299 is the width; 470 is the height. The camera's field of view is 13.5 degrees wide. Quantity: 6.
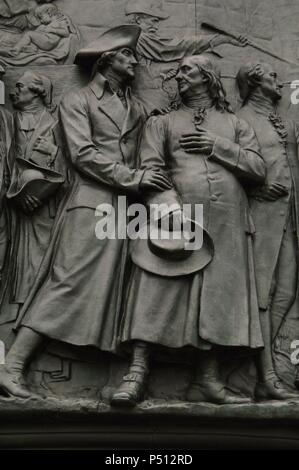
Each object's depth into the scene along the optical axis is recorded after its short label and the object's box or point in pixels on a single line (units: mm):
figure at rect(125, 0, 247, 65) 10984
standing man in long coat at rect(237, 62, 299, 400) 10141
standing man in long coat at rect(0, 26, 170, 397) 9938
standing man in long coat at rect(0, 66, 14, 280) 10352
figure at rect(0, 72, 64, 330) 10281
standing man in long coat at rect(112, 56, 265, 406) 9859
